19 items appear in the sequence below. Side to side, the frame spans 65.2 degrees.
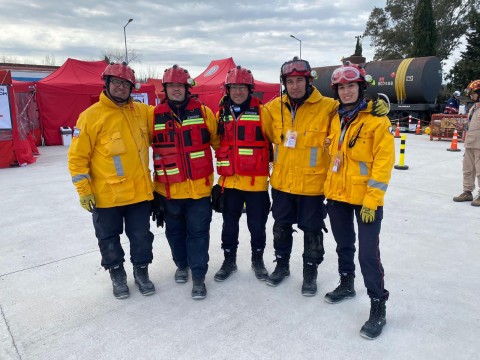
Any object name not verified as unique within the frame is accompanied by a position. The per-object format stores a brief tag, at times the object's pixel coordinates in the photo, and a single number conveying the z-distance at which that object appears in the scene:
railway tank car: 16.11
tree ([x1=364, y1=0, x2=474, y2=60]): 34.34
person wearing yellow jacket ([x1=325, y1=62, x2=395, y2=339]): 2.59
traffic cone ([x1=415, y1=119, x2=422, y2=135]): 15.56
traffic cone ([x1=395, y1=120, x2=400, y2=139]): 14.20
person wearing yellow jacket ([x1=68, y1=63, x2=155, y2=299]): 3.02
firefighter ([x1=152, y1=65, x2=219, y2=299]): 3.22
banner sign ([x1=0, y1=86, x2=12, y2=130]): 9.55
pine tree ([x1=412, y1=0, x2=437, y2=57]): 30.55
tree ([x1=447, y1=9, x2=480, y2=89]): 28.06
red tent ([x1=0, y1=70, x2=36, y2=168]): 9.58
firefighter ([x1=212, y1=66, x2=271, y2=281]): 3.26
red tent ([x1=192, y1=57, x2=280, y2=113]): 16.89
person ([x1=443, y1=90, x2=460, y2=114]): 14.55
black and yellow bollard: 8.38
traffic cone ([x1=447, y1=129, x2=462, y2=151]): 11.06
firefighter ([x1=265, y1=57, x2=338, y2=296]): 3.09
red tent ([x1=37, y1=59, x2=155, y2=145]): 14.11
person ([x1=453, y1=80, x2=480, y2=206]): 5.91
